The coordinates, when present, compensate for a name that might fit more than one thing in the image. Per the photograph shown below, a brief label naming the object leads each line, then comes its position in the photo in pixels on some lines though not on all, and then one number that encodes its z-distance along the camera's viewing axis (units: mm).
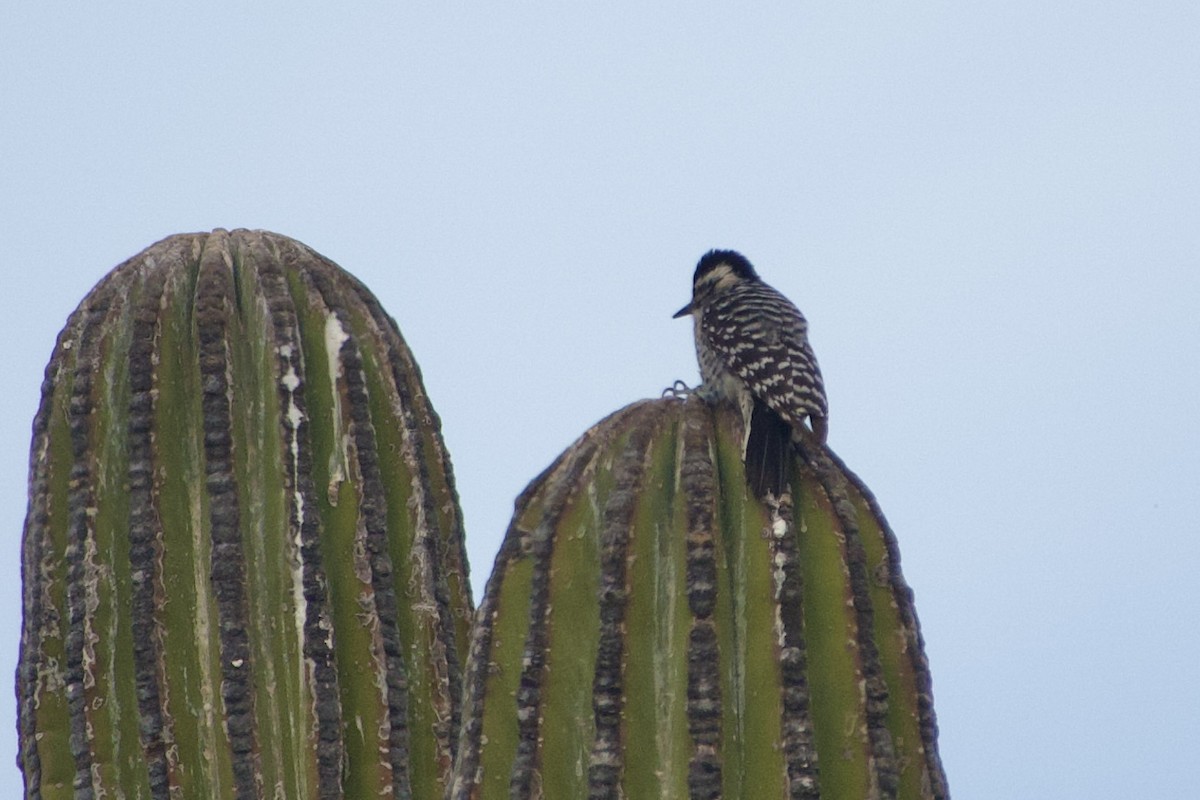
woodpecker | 9781
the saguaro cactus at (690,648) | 9219
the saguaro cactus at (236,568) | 11133
